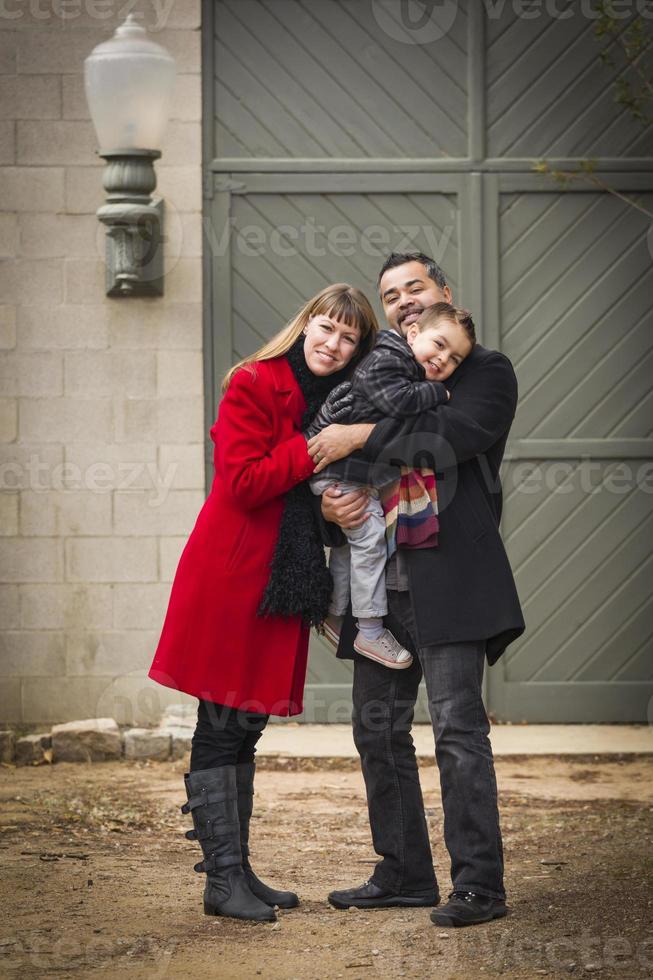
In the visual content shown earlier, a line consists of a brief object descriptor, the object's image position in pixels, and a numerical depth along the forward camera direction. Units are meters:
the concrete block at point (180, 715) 6.46
